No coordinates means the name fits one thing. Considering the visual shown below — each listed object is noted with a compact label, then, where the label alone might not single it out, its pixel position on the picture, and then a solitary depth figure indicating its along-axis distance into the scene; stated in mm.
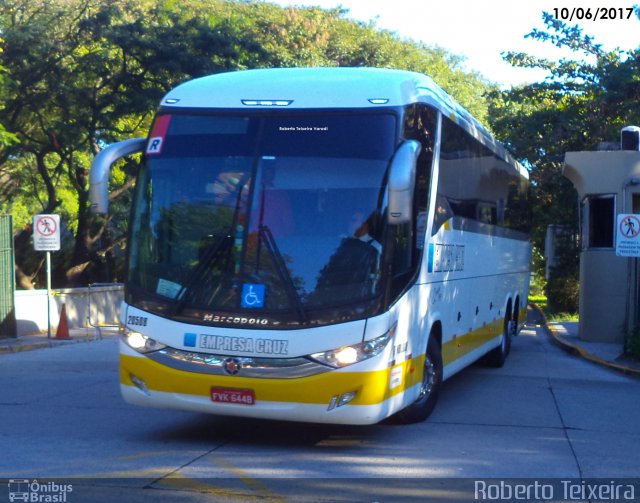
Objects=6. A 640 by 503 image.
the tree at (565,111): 22984
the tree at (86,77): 27844
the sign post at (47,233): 20016
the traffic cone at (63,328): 20875
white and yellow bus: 8039
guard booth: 19062
